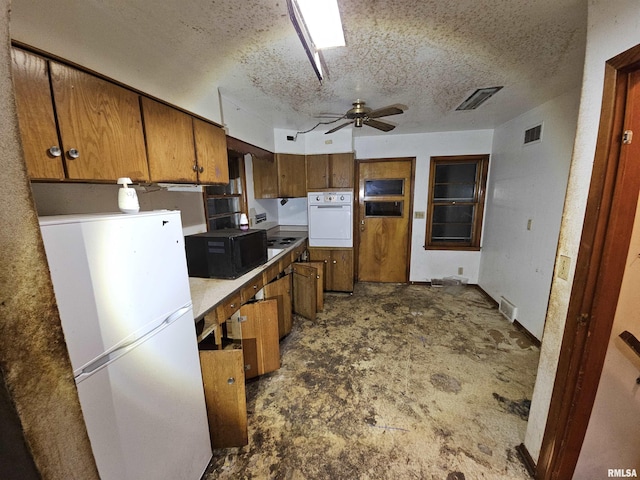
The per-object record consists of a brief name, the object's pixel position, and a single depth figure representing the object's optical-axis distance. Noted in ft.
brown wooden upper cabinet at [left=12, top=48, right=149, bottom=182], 2.85
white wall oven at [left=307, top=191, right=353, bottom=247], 10.80
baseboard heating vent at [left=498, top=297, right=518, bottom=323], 8.83
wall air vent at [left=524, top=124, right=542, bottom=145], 7.84
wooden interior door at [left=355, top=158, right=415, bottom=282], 12.12
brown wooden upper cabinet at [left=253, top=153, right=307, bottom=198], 10.66
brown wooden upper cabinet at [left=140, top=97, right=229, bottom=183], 4.42
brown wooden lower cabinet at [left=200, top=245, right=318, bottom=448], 4.32
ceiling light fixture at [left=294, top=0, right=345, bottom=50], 3.24
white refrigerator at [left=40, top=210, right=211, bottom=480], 2.37
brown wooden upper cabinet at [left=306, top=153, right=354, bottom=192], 10.82
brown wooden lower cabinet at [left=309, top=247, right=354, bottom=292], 11.35
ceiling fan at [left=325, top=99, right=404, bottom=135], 6.77
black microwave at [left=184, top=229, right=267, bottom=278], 5.97
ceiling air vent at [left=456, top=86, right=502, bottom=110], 6.84
